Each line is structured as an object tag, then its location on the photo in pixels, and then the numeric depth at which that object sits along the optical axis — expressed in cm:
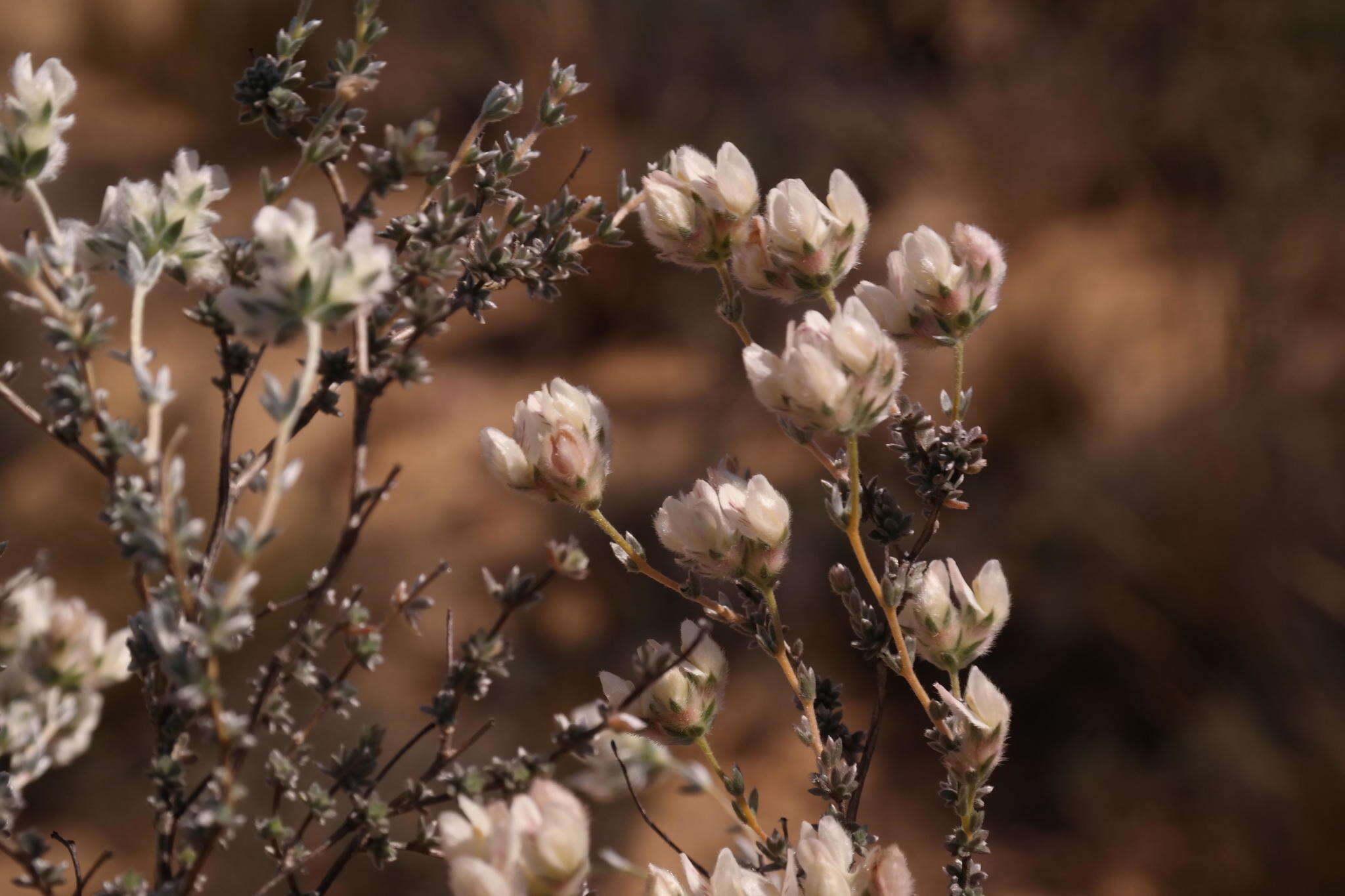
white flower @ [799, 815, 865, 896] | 59
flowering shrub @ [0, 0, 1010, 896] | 57
